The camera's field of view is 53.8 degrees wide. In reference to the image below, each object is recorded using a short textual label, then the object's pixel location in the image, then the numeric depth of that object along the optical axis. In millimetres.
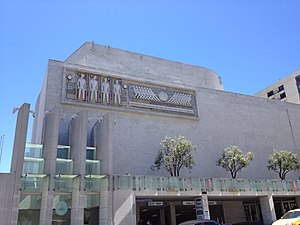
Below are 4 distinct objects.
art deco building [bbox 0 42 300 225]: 21438
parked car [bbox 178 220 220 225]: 15906
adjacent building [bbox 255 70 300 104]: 62781
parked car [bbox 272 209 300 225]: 14344
